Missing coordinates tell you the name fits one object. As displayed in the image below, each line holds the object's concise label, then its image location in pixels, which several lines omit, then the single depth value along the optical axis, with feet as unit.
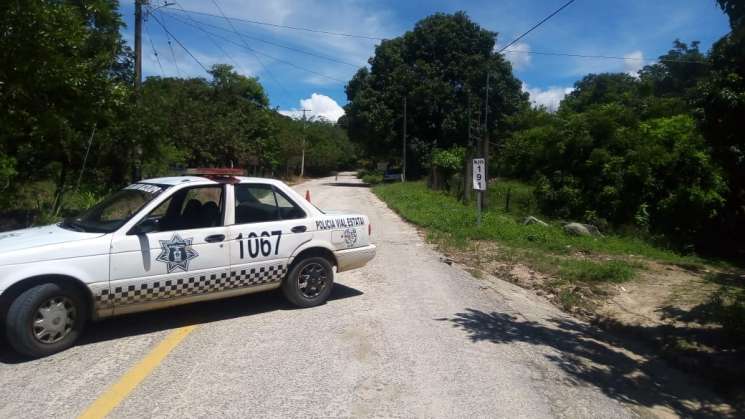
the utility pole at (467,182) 74.18
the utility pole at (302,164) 199.27
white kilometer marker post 48.06
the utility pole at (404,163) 140.05
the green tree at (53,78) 29.32
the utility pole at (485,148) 60.00
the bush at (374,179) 176.09
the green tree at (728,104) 20.34
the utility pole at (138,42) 49.75
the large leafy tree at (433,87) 137.90
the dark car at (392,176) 166.61
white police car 15.80
